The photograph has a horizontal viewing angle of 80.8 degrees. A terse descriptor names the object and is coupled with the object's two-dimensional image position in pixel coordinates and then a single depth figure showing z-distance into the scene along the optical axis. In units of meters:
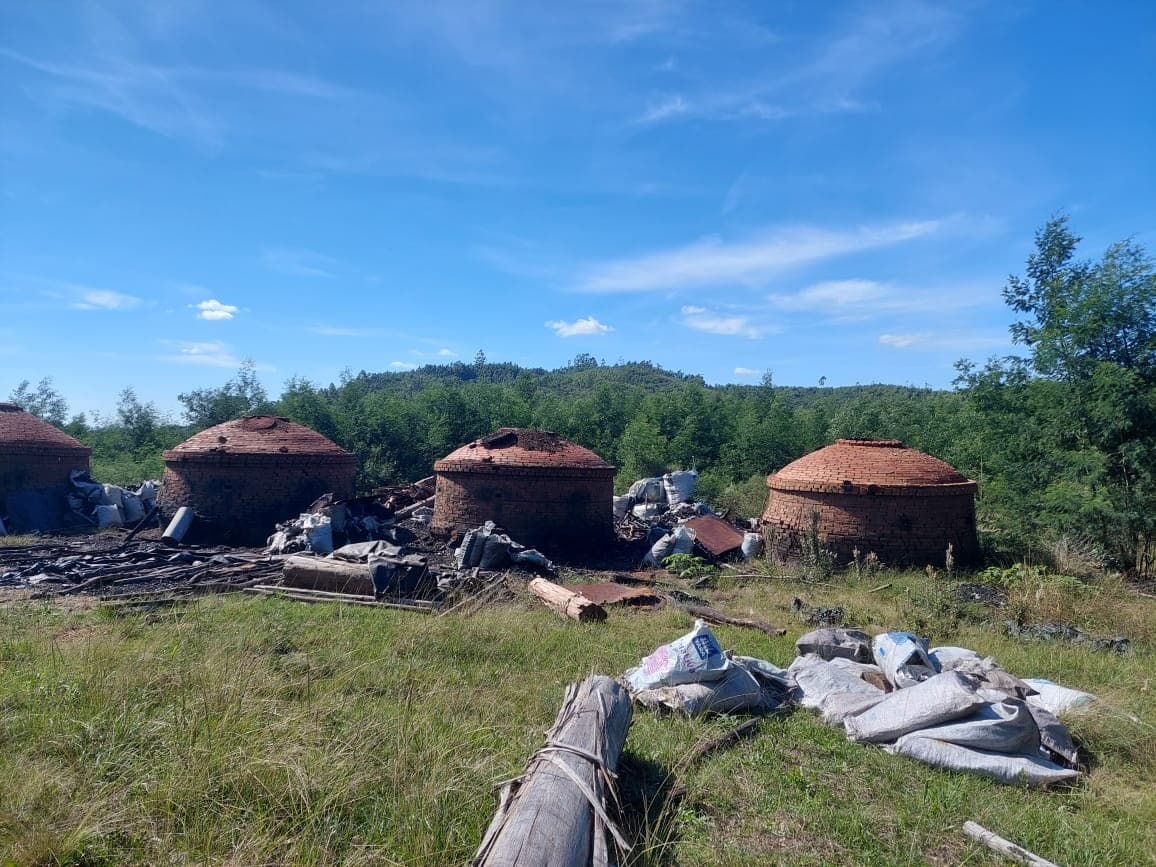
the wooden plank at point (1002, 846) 2.93
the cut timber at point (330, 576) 8.26
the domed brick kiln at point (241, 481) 12.85
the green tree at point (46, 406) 32.56
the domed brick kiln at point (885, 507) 10.29
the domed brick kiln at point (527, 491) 11.85
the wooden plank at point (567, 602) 7.44
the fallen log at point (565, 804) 2.28
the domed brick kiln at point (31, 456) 15.14
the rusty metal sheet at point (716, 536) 11.82
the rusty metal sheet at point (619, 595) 8.45
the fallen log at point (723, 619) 7.16
